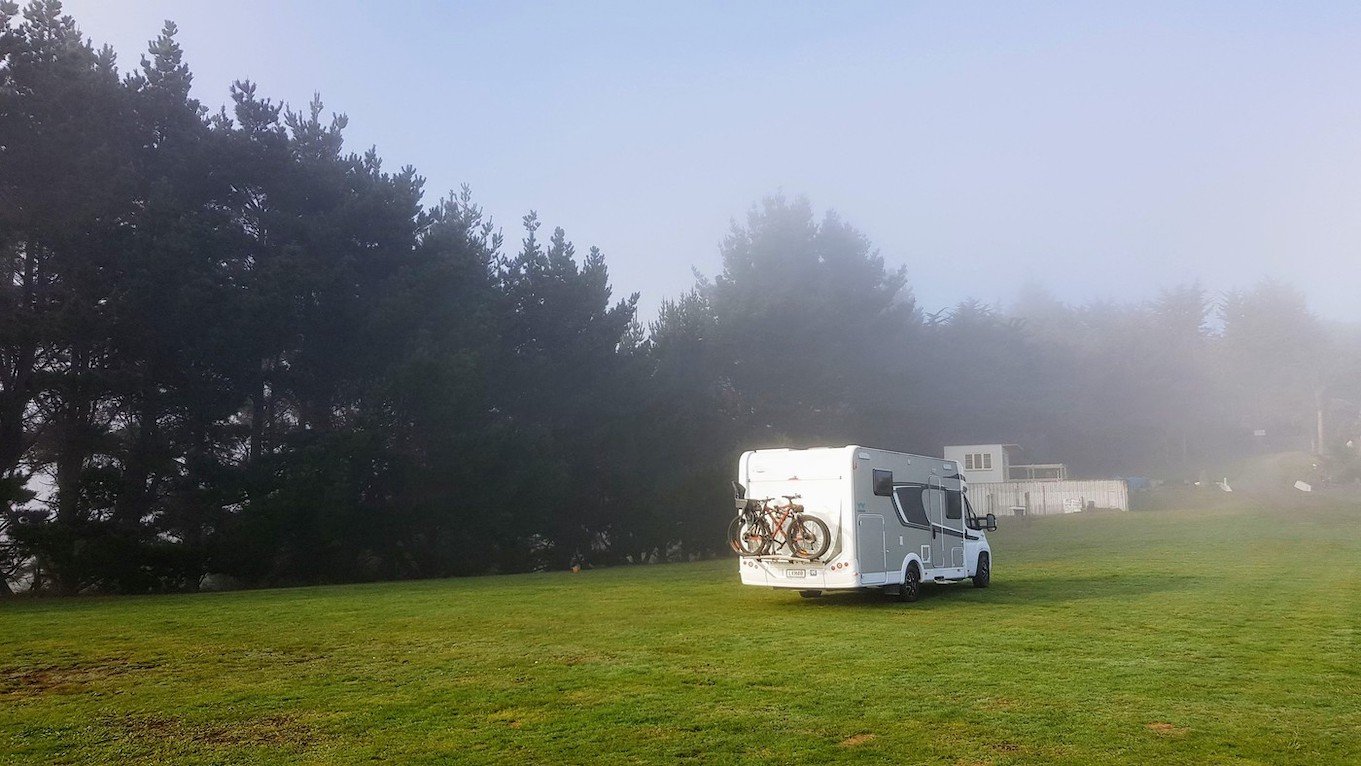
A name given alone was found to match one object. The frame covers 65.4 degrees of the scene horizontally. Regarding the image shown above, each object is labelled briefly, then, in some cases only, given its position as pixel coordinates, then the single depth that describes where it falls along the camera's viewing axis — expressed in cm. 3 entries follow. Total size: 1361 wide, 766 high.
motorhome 1669
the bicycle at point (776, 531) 1681
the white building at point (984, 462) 5988
